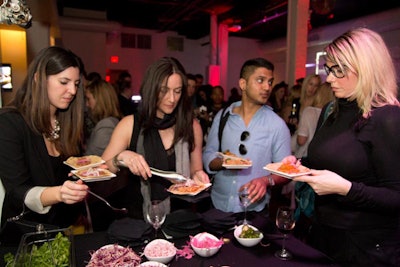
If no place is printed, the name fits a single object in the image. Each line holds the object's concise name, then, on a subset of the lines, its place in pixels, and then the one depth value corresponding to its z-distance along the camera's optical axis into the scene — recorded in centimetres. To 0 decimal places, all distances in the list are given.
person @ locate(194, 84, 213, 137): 474
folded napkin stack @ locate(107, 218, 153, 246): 159
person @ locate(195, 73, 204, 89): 762
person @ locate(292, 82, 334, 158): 364
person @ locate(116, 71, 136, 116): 497
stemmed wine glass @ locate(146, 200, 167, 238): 160
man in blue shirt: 237
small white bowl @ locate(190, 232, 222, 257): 147
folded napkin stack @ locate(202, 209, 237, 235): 173
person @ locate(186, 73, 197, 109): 519
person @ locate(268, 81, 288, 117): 617
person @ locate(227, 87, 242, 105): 729
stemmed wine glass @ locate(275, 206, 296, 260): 154
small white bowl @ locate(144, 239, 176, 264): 142
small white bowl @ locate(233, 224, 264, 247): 157
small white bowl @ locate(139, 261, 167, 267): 134
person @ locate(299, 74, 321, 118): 414
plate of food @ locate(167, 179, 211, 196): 179
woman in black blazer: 161
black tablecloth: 145
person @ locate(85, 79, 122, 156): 340
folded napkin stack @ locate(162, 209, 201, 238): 169
